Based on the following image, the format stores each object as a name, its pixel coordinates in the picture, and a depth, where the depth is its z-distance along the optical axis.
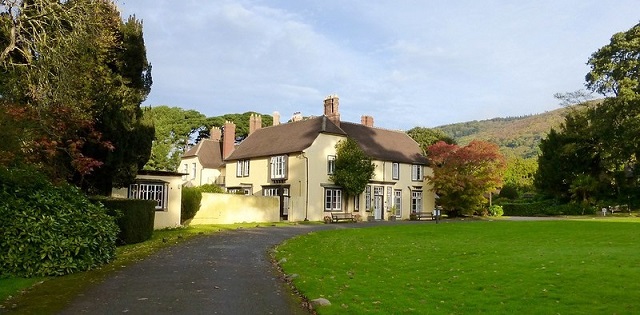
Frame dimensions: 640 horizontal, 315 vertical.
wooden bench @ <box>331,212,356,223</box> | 38.60
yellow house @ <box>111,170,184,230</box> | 27.80
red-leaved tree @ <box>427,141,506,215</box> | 42.34
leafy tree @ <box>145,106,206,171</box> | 66.06
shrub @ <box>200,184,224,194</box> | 38.79
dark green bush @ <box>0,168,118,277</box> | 11.85
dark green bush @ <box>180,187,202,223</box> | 31.88
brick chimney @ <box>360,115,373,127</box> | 52.47
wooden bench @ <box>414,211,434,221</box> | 43.34
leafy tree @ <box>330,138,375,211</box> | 40.91
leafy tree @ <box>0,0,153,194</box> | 13.53
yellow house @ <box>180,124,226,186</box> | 54.16
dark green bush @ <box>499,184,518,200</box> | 65.94
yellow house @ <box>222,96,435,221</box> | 40.94
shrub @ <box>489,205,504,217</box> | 48.50
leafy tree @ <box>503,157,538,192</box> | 74.00
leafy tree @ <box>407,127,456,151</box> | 68.00
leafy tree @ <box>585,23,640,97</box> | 43.06
